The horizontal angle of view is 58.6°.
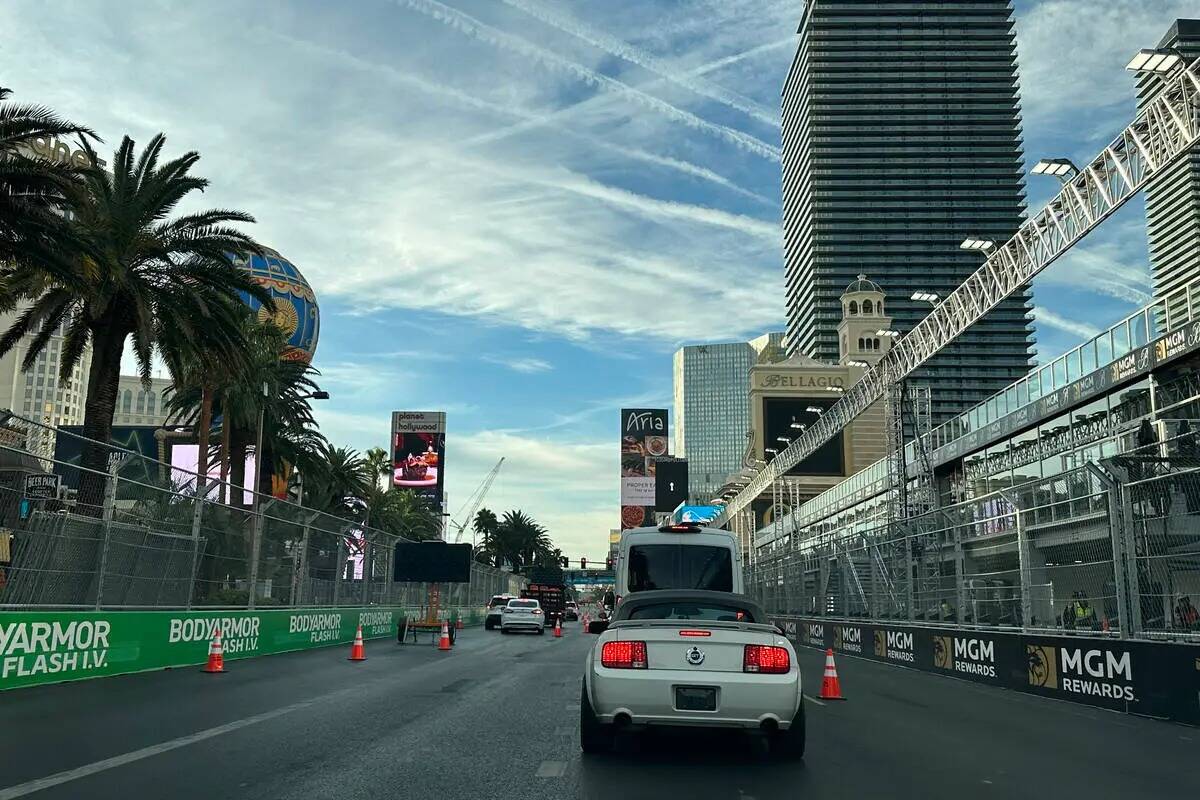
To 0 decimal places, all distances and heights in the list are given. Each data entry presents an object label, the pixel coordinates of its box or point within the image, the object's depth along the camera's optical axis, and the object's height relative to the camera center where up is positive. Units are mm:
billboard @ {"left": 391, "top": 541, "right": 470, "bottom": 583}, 37344 +1142
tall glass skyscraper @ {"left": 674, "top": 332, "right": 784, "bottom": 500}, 156675 +36352
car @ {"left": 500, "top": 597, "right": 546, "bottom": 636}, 40188 -690
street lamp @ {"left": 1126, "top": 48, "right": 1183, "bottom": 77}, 21094 +10733
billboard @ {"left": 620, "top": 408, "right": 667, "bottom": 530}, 101688 +14470
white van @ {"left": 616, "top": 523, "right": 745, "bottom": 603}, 16312 +617
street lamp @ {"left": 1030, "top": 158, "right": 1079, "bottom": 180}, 24891 +10147
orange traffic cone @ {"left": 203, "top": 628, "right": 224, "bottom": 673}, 16469 -979
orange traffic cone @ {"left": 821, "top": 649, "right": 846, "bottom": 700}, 14159 -1077
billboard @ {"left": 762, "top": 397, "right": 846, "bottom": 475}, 132625 +21829
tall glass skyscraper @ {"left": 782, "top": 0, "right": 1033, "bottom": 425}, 191375 +81747
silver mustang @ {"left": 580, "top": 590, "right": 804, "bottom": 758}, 7840 -581
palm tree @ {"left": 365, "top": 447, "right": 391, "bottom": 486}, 87412 +10841
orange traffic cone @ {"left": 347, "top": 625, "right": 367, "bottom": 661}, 20625 -1040
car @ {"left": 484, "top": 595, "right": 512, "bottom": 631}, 44719 -834
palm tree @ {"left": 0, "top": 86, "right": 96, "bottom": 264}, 19750 +7502
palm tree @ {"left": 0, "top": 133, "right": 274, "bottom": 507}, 25391 +7311
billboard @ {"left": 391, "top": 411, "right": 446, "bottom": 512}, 116062 +15361
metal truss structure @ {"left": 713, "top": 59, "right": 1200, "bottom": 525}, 21703 +9645
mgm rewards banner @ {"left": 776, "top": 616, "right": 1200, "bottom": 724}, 11953 -794
